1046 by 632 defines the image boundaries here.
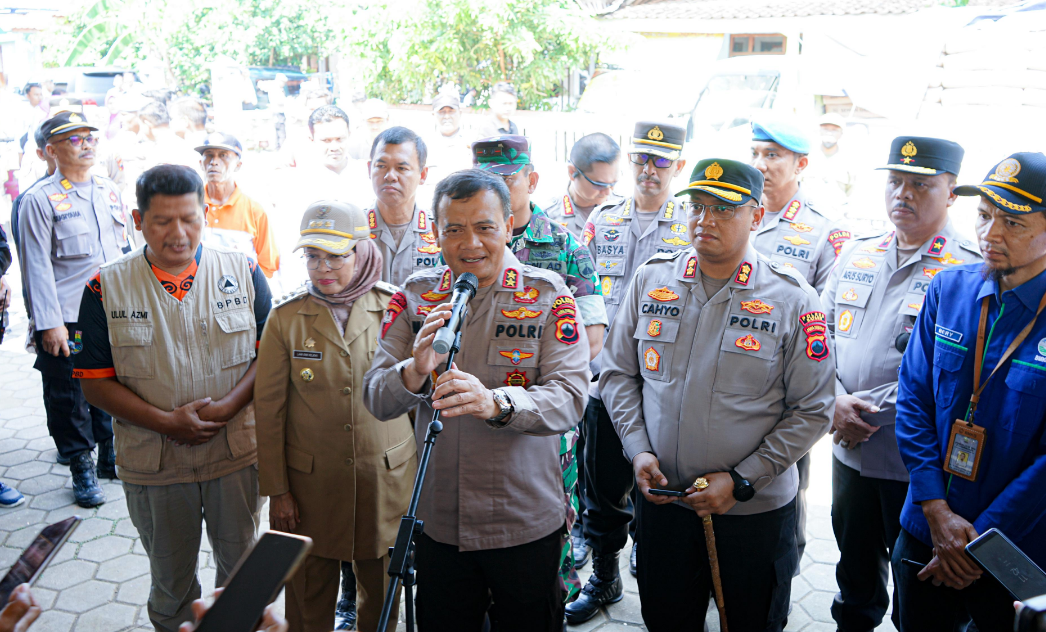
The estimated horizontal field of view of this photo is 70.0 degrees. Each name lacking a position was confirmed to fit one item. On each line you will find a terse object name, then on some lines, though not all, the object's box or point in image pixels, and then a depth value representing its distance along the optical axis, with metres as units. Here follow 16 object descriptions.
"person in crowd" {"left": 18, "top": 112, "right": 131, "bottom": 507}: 4.52
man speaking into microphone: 2.41
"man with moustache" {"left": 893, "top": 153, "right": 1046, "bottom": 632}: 2.36
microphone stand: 1.83
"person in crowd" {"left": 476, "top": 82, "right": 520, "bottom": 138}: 8.69
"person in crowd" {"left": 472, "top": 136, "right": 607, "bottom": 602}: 3.21
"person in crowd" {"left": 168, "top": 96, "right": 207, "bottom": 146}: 7.93
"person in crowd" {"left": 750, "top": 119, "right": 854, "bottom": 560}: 3.80
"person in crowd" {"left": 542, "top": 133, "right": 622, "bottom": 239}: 4.54
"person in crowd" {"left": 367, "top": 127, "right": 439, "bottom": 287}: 3.77
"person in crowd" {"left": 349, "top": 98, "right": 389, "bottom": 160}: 7.91
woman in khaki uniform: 2.84
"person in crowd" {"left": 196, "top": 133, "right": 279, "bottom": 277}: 4.88
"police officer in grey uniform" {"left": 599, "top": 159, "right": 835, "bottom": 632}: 2.58
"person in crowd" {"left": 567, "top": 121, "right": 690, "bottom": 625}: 3.68
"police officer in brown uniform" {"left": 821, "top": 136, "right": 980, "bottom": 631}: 2.97
